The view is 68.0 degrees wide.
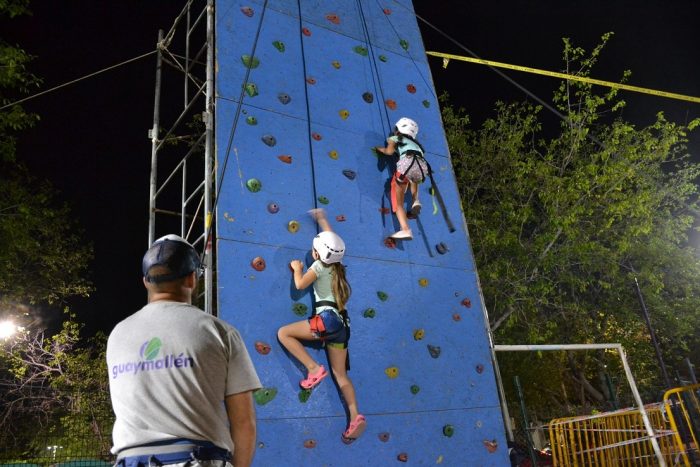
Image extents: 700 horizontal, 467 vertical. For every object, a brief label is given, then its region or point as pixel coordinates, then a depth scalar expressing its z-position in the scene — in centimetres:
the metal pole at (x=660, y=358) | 758
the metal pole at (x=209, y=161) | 407
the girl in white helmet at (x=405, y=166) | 532
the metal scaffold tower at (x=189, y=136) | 418
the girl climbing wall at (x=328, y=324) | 407
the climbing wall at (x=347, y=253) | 405
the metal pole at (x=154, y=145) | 588
